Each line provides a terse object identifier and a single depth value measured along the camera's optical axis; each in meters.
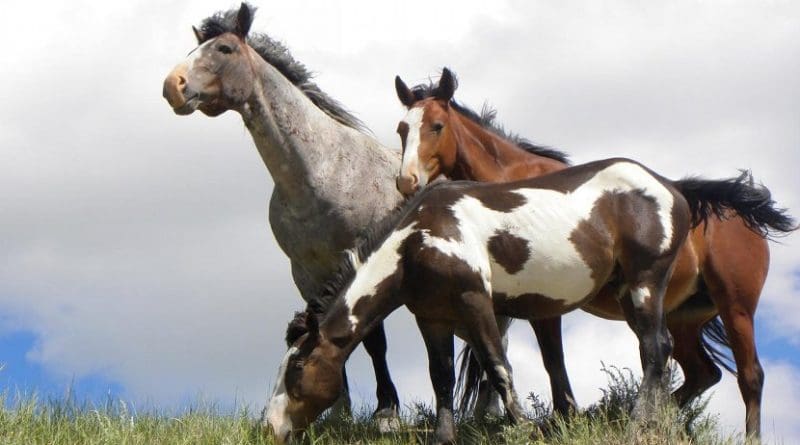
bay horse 9.55
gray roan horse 9.43
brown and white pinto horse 8.15
